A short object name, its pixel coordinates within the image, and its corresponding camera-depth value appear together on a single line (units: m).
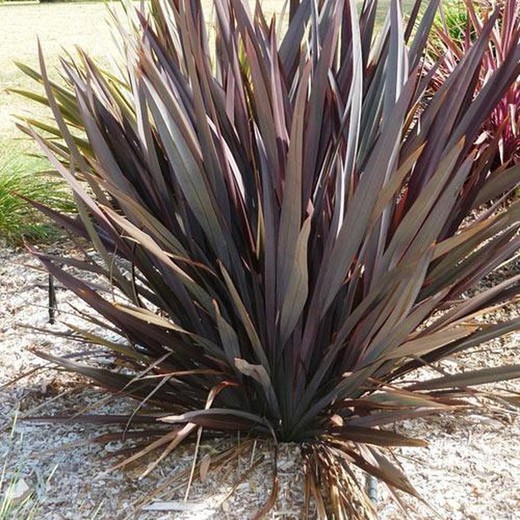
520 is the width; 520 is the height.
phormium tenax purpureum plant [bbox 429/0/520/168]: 4.49
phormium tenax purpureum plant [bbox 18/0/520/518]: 2.34
